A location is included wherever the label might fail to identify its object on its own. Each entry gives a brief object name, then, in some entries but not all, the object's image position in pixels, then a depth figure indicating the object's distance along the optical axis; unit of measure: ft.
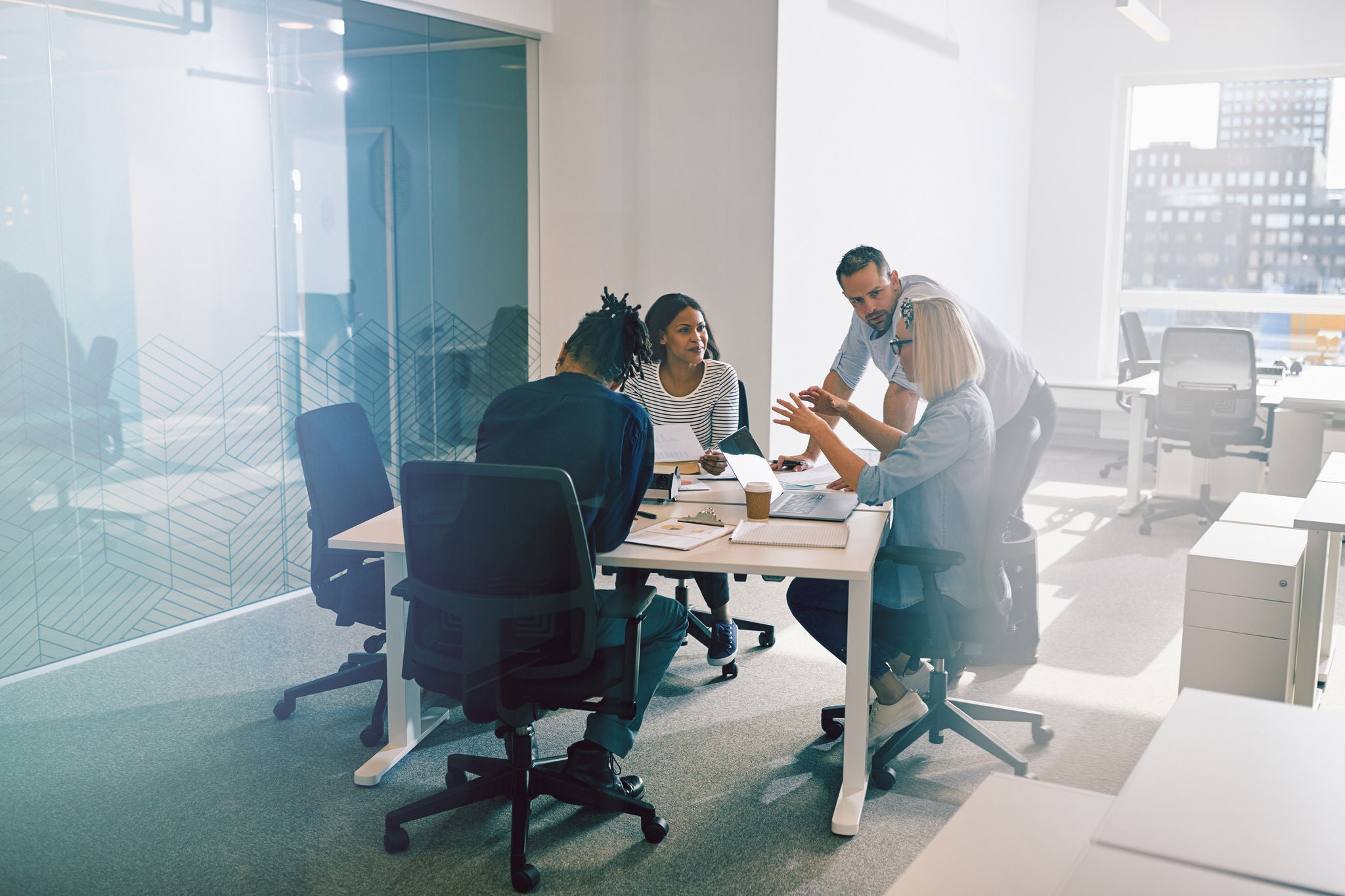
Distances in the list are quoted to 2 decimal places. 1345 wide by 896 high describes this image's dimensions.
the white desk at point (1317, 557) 9.52
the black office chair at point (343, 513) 10.16
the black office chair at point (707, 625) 11.93
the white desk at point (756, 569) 8.34
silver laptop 9.71
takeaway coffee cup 9.50
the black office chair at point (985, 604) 8.68
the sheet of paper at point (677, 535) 8.77
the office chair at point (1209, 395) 19.15
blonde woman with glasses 8.86
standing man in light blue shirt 10.21
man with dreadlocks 7.91
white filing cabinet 9.80
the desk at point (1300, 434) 18.15
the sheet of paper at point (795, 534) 8.86
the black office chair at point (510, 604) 7.24
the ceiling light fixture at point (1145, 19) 20.26
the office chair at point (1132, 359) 24.06
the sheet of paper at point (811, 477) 11.25
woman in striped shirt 12.46
